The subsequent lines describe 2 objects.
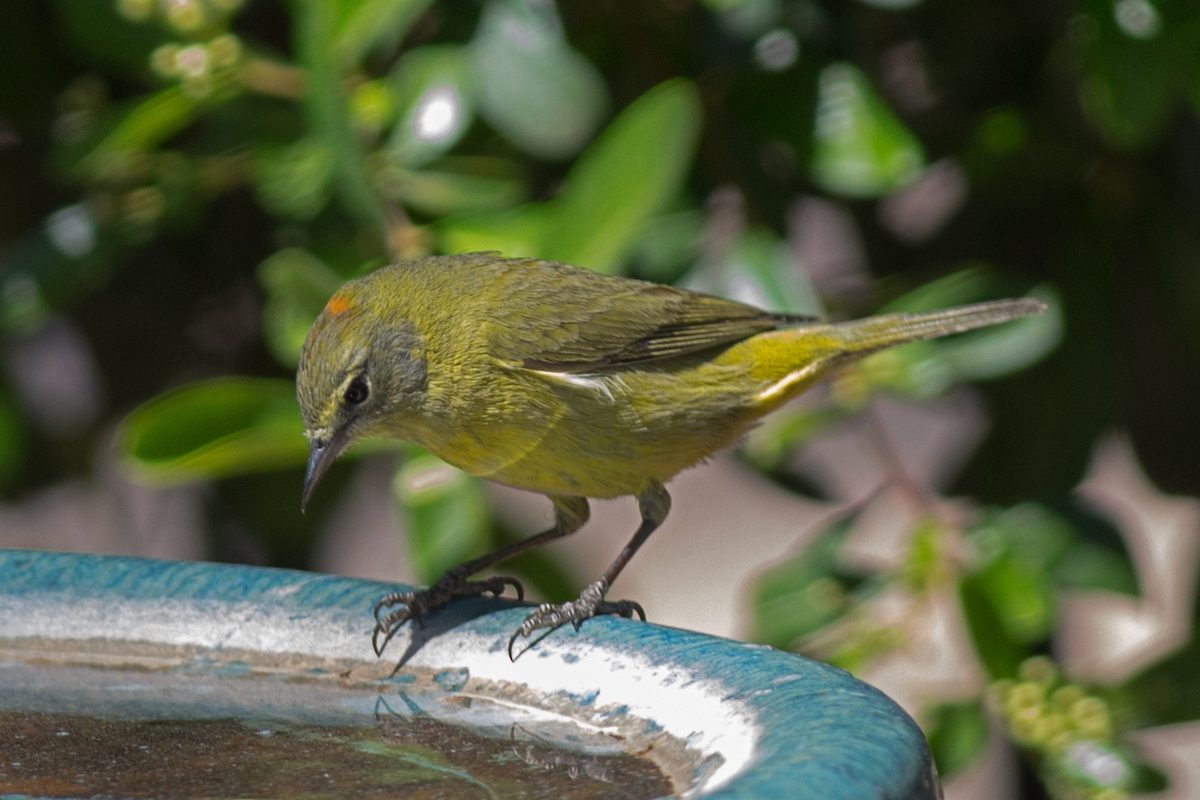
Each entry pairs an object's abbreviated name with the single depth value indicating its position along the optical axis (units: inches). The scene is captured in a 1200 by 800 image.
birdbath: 145.5
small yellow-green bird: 260.1
